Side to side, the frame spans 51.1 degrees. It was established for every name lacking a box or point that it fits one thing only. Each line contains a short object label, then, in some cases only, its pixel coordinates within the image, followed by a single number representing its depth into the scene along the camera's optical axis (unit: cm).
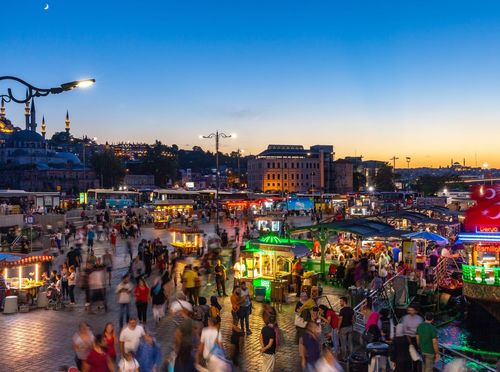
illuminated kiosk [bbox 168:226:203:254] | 2866
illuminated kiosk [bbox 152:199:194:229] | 5036
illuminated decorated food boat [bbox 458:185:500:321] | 1854
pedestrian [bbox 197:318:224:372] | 850
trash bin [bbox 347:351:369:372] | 940
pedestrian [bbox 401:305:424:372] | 983
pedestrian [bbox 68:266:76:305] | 1666
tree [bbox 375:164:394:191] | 15388
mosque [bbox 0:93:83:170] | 13150
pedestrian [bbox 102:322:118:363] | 874
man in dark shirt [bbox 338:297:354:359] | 1073
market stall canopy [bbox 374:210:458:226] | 2748
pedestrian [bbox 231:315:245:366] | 1063
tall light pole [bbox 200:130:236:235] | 3508
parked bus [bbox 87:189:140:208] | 6338
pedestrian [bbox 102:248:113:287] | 1923
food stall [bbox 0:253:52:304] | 1641
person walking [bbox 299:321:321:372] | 795
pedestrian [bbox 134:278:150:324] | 1323
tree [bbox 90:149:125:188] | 11444
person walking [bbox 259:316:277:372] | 912
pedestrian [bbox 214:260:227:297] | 1747
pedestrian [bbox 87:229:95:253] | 2956
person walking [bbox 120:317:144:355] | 885
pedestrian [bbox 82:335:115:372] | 776
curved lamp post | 702
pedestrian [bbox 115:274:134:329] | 1305
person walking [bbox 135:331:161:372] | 841
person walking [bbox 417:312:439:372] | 905
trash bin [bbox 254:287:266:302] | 1706
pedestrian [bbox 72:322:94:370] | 841
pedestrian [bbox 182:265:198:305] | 1548
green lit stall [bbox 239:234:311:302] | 1757
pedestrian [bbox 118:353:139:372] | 791
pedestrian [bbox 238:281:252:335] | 1255
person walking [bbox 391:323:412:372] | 880
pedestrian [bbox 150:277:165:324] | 1376
